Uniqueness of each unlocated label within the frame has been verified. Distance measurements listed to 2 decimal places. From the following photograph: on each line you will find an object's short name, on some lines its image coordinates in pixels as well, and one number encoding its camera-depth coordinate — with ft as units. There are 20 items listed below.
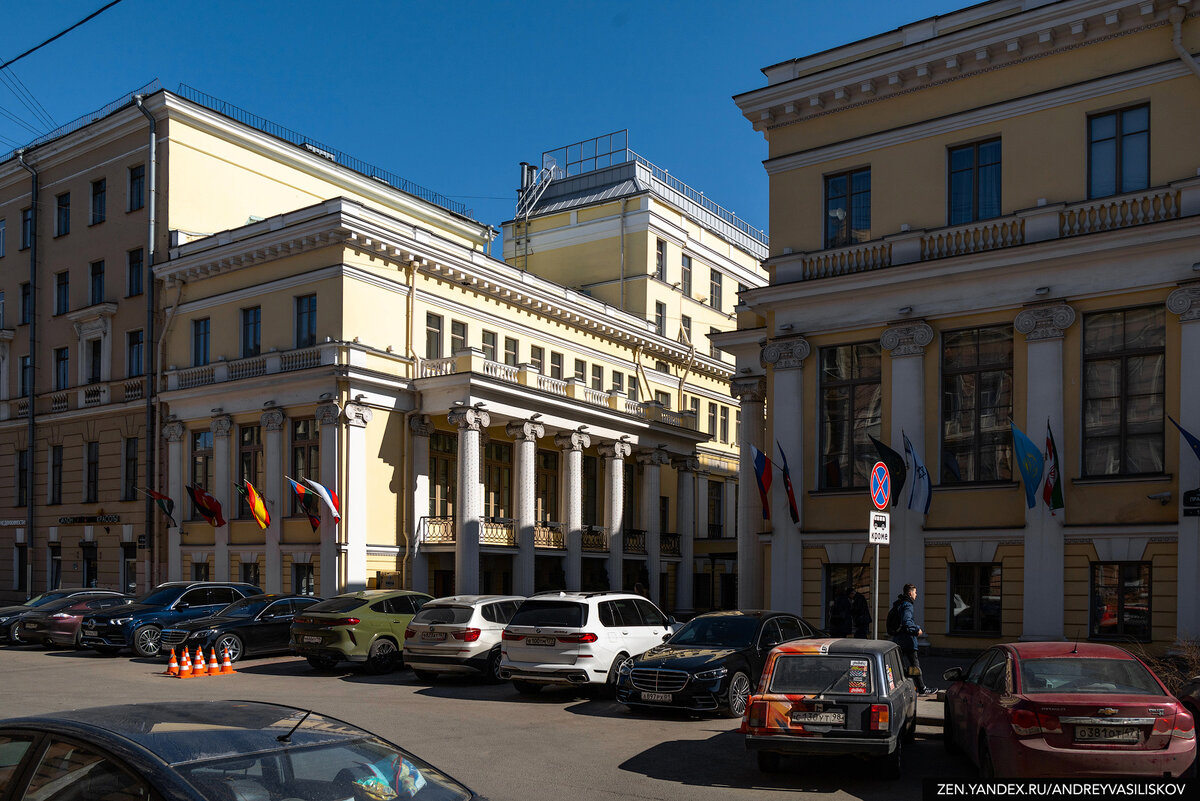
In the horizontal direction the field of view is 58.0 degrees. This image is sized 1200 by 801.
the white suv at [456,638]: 65.41
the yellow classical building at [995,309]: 70.64
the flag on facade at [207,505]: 117.60
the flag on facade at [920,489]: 76.23
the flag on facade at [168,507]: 124.98
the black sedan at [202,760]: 14.55
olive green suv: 69.87
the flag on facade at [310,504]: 108.88
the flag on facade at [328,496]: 106.42
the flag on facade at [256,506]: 110.93
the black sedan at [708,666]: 50.24
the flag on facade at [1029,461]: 70.95
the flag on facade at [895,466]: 75.77
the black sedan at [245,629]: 75.36
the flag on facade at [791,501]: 83.25
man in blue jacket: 58.49
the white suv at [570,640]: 58.39
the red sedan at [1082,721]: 29.81
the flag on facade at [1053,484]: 71.05
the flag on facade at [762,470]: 83.25
